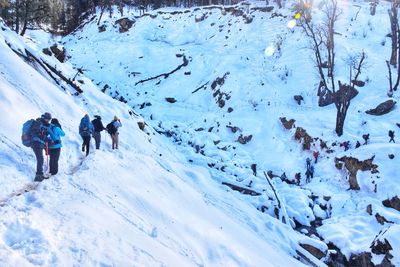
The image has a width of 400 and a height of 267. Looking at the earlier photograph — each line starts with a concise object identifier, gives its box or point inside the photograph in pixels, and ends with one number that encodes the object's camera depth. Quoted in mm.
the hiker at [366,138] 22359
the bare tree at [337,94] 23266
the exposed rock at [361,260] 13617
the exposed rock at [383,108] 25547
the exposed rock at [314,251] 14273
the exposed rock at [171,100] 34797
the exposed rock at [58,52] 27547
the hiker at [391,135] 21531
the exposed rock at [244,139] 26230
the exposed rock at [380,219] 16152
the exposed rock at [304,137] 23752
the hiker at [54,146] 10197
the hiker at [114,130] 15555
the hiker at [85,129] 13633
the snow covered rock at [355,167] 19703
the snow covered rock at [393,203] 17641
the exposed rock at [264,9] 44844
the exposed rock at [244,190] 18203
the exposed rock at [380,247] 13539
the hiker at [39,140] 9828
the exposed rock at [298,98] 29359
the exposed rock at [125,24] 51375
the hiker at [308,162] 21234
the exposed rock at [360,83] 28888
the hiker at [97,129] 14781
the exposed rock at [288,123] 25955
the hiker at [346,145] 22203
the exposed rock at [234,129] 27530
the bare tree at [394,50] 27228
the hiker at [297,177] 21000
